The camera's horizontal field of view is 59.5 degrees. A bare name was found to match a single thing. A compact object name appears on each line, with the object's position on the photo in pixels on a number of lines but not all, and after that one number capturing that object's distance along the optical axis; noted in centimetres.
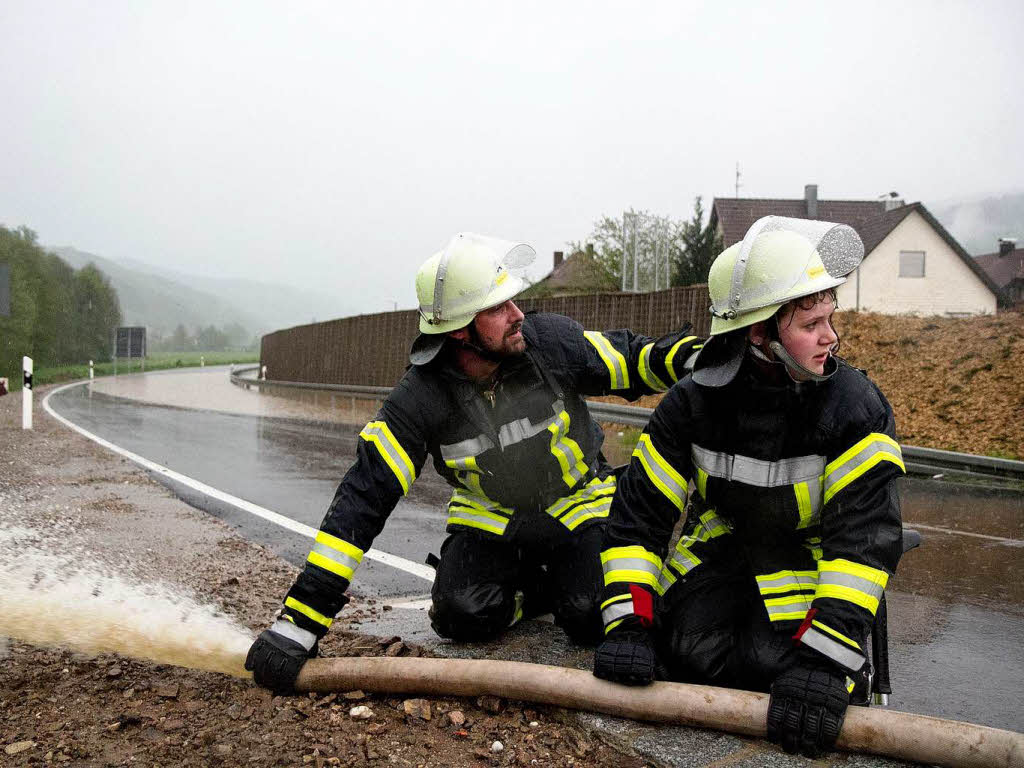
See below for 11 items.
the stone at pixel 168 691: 305
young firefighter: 251
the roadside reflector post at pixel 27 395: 1373
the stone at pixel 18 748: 263
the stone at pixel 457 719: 277
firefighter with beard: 343
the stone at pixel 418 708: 284
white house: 3650
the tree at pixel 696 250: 3198
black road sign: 5262
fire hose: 225
